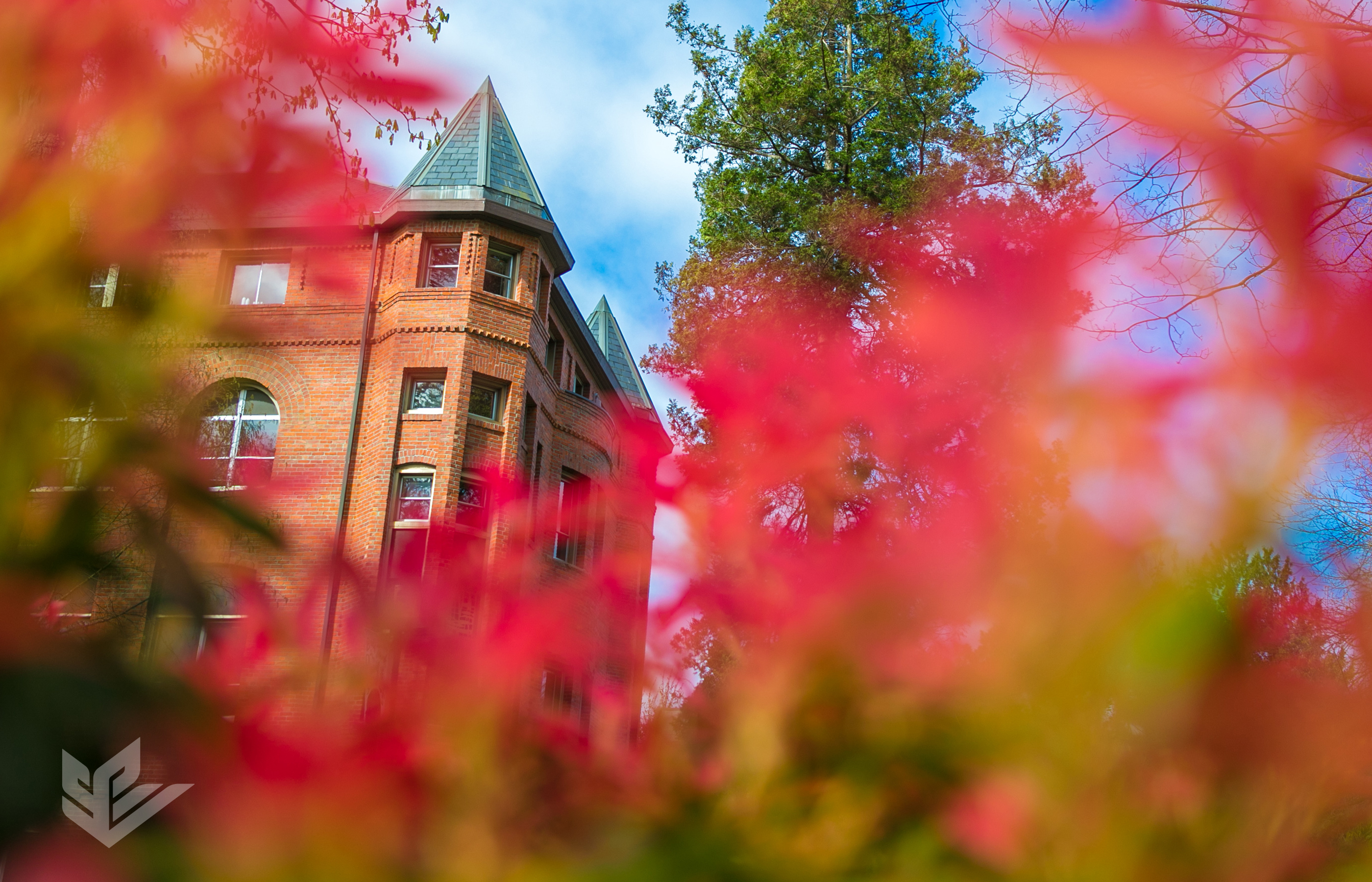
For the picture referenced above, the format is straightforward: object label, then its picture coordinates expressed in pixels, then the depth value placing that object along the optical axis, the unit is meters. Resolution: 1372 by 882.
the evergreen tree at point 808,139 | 12.45
